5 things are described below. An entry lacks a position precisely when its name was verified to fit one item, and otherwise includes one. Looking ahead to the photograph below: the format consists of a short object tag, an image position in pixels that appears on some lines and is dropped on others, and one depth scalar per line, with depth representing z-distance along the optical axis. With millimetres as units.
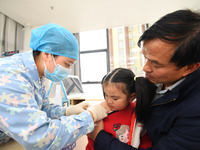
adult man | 454
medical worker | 529
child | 711
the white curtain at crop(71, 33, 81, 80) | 3768
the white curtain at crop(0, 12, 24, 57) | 2721
